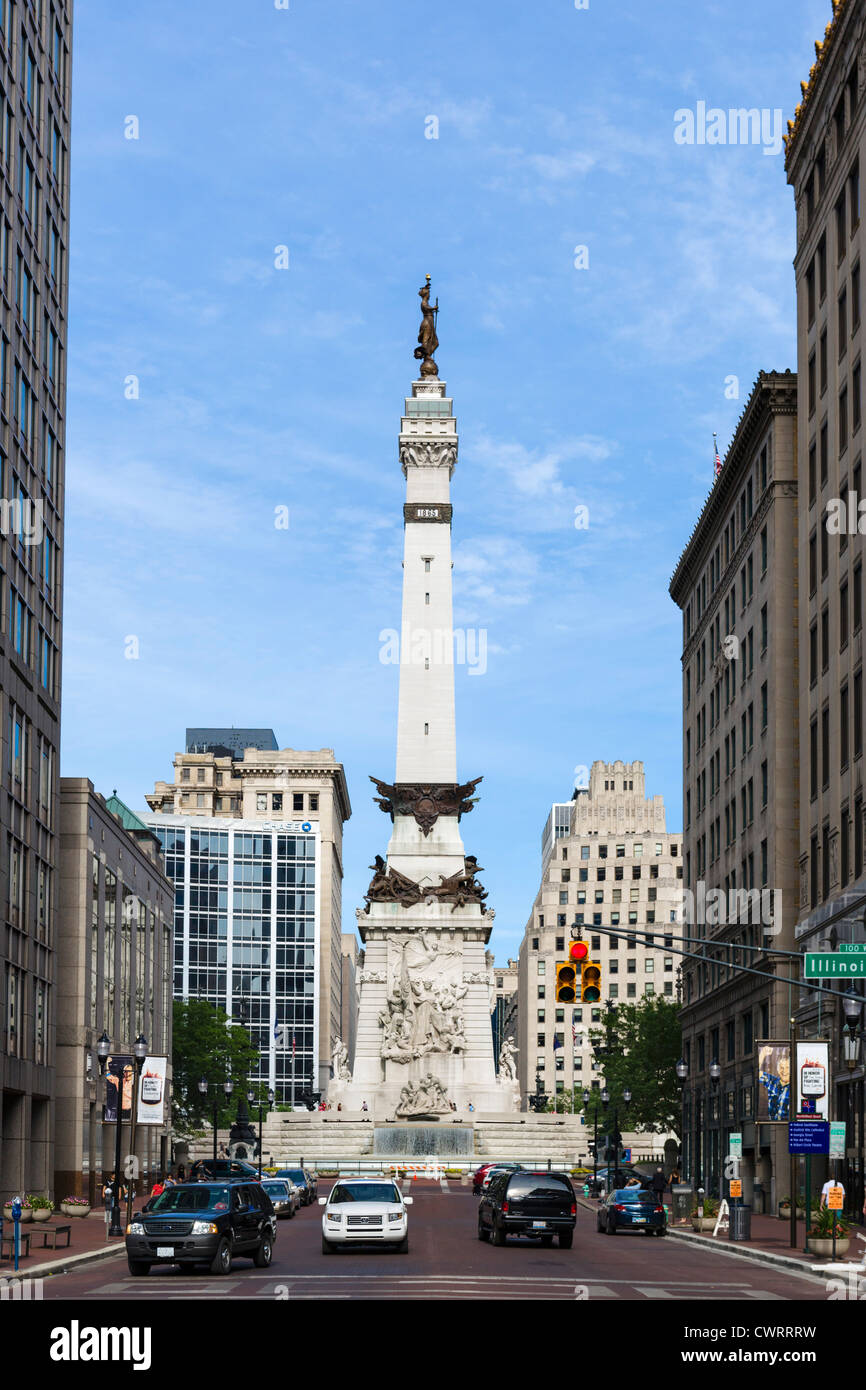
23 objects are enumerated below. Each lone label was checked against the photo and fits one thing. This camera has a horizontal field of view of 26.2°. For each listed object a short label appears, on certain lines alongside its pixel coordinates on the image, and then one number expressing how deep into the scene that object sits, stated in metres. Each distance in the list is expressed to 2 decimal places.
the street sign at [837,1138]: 40.78
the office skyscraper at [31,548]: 61.34
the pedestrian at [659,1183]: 61.88
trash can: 46.47
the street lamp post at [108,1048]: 52.78
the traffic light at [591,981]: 38.94
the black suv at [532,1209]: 42.12
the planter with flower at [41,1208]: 52.56
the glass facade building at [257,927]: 179.88
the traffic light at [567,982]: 37.78
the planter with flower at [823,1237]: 39.47
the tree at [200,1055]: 115.50
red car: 68.25
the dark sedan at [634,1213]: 50.34
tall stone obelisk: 99.44
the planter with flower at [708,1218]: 52.97
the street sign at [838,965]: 34.53
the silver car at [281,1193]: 55.16
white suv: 38.50
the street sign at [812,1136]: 40.47
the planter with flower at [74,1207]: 61.16
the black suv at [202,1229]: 33.72
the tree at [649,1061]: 100.31
